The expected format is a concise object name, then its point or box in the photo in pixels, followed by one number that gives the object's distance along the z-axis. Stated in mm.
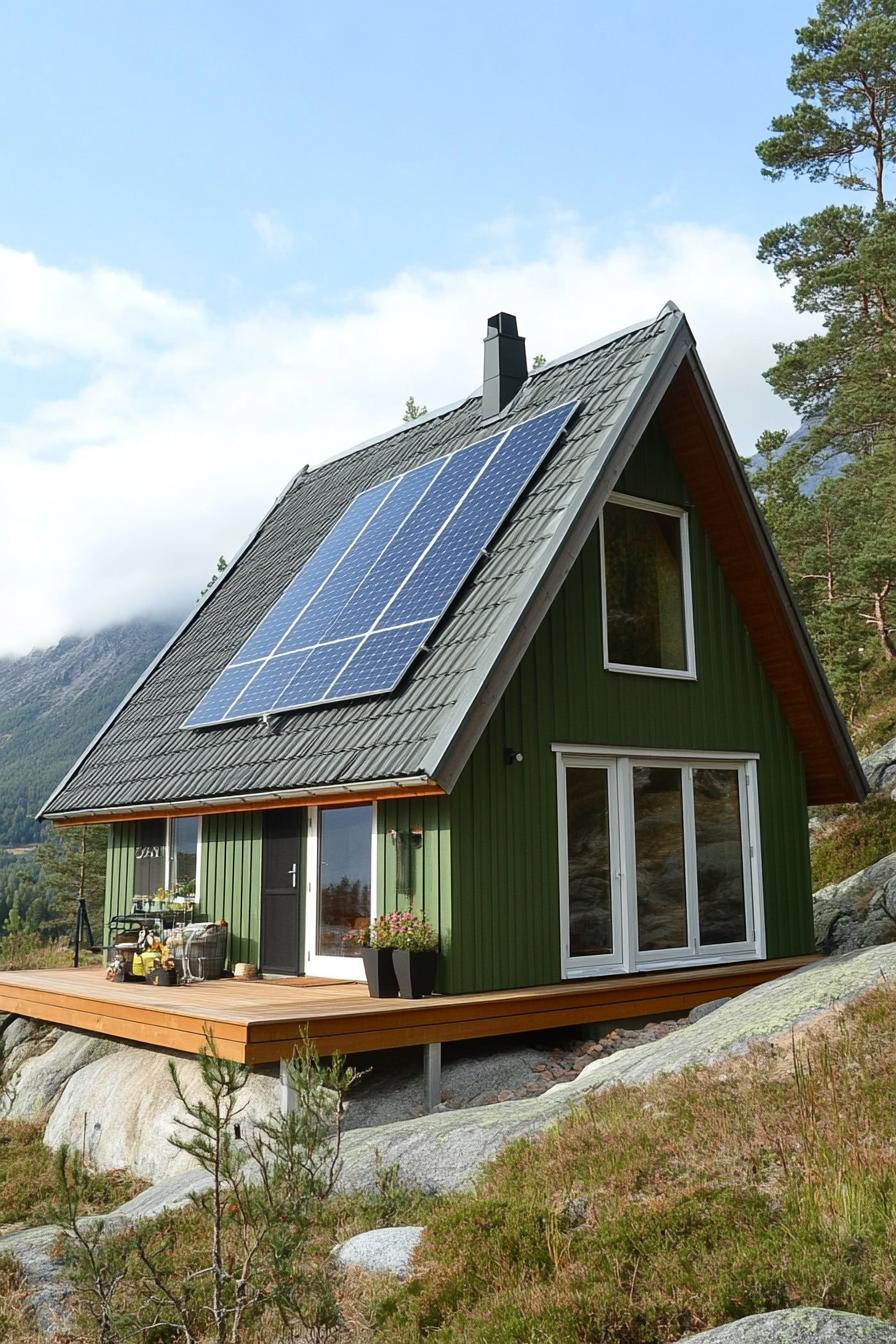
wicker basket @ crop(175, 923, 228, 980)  11922
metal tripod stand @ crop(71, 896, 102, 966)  13539
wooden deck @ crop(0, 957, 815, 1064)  8406
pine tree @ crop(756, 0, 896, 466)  24453
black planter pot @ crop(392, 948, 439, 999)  9414
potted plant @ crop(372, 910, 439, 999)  9430
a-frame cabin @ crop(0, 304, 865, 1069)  10039
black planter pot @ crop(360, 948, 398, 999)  9586
